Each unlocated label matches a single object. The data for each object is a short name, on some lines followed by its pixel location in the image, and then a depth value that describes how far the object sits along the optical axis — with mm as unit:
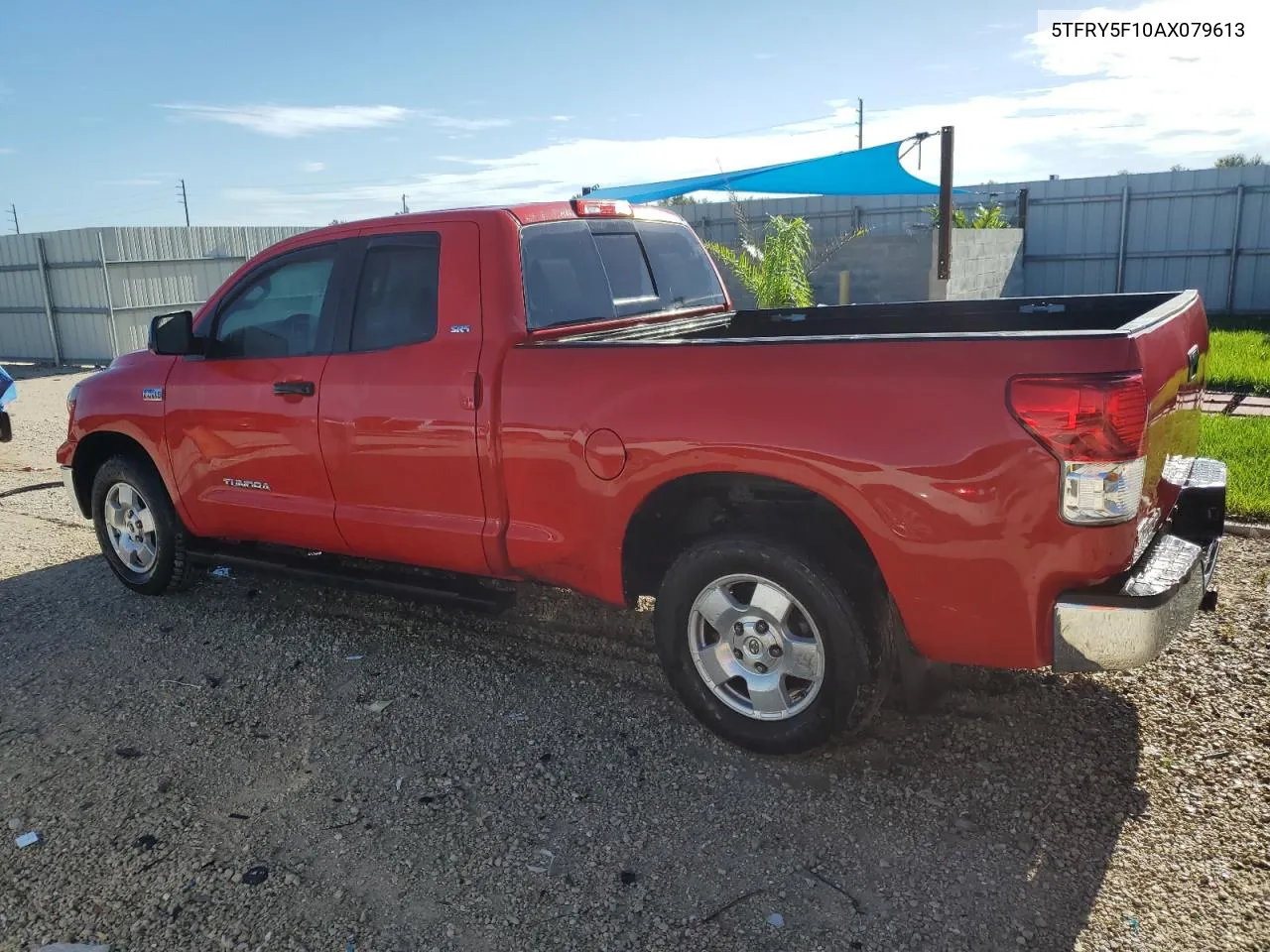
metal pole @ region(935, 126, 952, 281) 11398
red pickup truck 2953
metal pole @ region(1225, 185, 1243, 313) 17297
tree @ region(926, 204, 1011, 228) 17703
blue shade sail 13812
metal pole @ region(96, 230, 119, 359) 19281
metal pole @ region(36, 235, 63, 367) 19953
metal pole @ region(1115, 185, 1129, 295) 18078
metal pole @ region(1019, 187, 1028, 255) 18359
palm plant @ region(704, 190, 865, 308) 12008
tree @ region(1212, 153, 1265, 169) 46106
